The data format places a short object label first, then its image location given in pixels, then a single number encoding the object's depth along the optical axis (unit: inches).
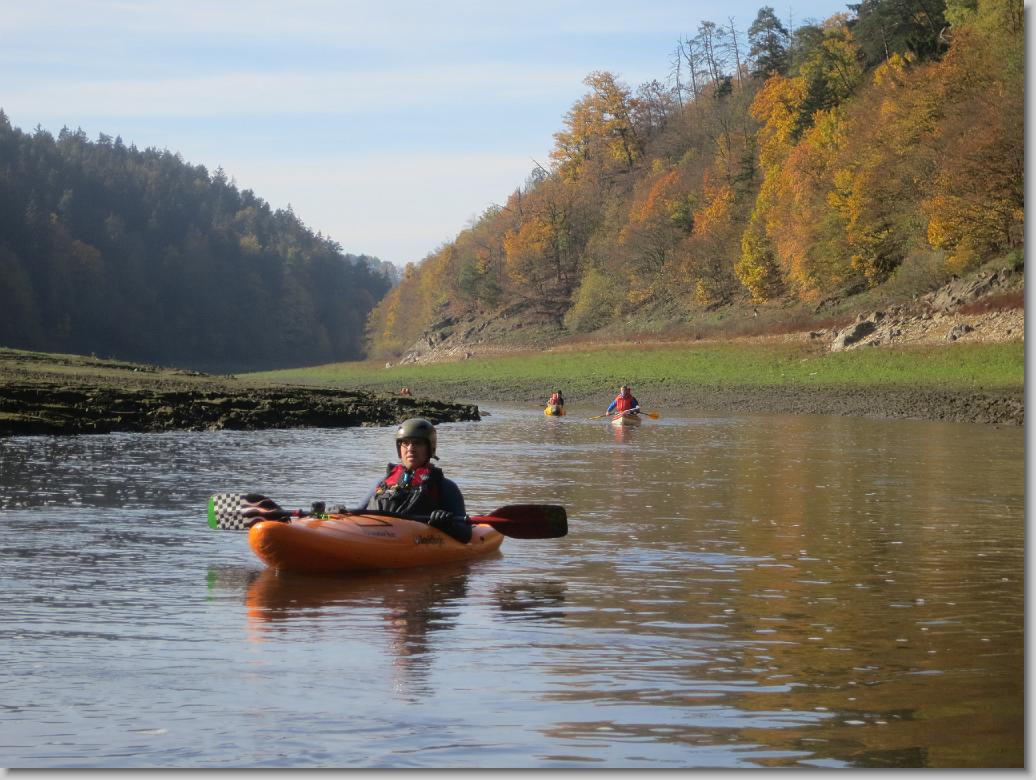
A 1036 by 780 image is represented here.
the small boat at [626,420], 1402.6
